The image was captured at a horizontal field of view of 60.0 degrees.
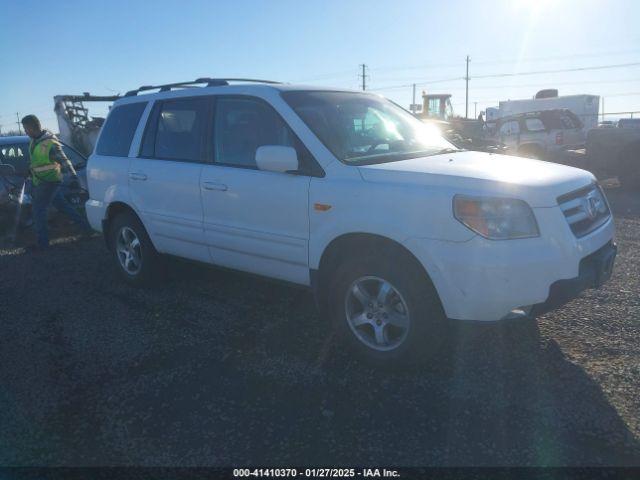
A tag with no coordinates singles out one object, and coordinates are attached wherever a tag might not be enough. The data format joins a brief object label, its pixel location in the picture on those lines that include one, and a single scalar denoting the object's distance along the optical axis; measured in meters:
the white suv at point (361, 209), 3.20
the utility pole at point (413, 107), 31.45
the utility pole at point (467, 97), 57.31
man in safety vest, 7.61
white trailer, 25.19
